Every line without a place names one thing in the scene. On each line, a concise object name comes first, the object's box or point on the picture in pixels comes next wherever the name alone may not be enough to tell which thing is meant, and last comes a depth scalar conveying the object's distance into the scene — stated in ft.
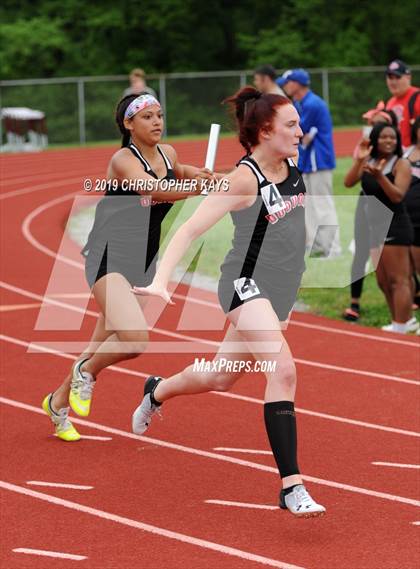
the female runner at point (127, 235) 22.13
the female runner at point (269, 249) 17.93
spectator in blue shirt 42.83
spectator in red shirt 41.91
